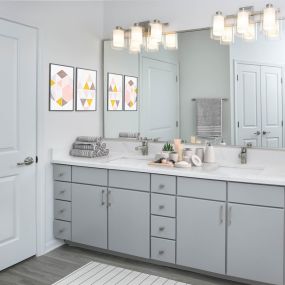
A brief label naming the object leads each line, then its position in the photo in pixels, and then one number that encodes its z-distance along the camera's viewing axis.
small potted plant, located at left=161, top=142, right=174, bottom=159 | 3.20
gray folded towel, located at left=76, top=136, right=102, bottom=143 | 3.53
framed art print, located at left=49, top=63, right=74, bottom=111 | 3.32
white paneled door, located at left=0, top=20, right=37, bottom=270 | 2.88
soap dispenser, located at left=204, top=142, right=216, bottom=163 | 3.16
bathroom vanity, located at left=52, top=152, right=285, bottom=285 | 2.53
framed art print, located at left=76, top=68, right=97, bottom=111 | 3.62
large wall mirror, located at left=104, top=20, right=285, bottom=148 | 3.00
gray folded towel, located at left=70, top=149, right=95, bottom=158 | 3.46
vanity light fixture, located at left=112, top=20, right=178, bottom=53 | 3.42
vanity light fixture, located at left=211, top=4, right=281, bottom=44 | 2.93
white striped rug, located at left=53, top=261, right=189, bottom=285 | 2.75
